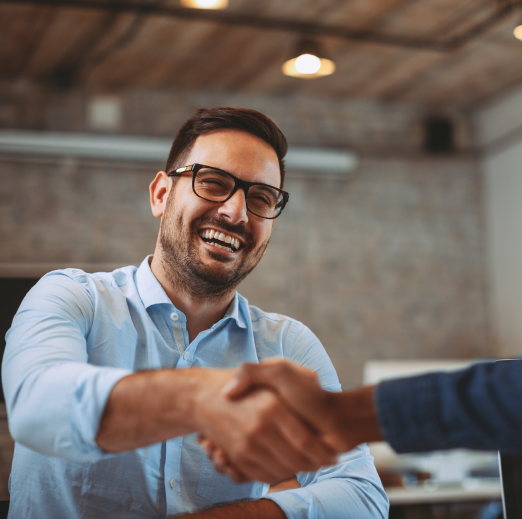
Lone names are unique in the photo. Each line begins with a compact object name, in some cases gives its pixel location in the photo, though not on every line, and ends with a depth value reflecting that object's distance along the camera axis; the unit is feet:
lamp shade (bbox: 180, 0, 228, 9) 11.32
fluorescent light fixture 16.47
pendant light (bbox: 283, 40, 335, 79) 13.38
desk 13.32
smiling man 3.14
